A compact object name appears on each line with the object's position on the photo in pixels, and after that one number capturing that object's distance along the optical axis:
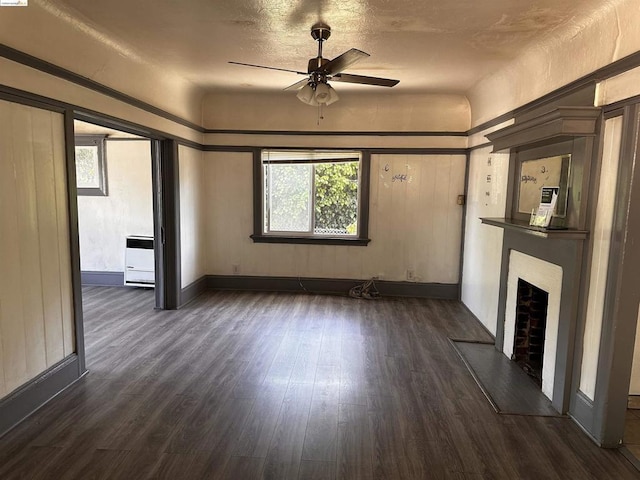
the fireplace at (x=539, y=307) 2.78
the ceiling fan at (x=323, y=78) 2.93
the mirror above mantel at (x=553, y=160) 2.40
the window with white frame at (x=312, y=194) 5.57
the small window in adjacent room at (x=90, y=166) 5.73
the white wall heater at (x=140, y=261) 5.66
